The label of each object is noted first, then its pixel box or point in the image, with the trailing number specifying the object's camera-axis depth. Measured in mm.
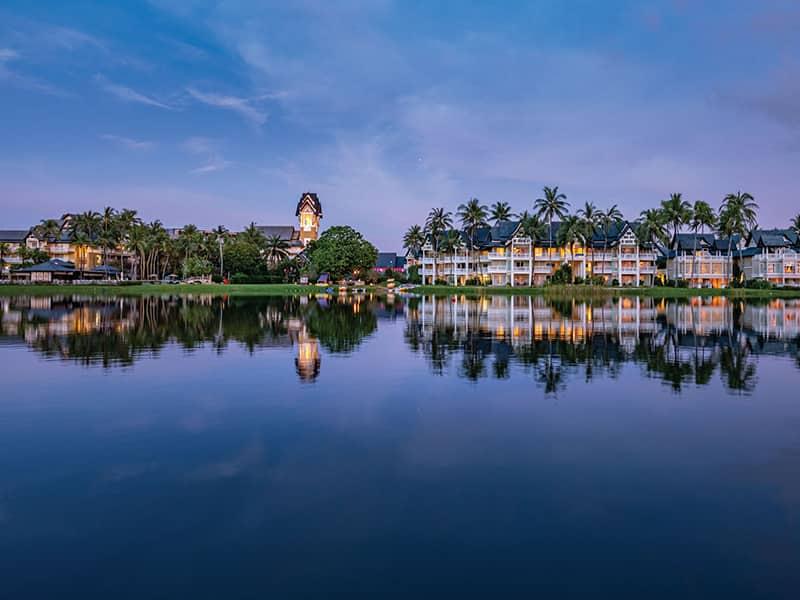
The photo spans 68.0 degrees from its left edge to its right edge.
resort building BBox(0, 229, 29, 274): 142375
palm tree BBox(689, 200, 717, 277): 104125
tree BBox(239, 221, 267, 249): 140738
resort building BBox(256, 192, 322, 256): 182500
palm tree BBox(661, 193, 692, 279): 104688
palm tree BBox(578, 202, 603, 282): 111062
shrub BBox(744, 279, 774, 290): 106438
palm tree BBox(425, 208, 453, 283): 123625
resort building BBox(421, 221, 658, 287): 122875
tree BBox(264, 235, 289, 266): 141125
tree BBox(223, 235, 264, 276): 126562
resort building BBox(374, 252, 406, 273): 192925
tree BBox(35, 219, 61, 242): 142500
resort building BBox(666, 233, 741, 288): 119062
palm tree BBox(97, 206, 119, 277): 128250
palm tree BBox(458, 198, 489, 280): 116125
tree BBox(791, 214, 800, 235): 112350
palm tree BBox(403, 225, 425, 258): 136625
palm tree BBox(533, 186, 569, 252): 109750
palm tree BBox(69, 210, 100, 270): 128875
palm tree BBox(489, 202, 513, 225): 123062
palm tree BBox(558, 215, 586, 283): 110000
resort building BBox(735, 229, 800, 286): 114875
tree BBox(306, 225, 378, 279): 119688
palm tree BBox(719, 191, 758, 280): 102938
